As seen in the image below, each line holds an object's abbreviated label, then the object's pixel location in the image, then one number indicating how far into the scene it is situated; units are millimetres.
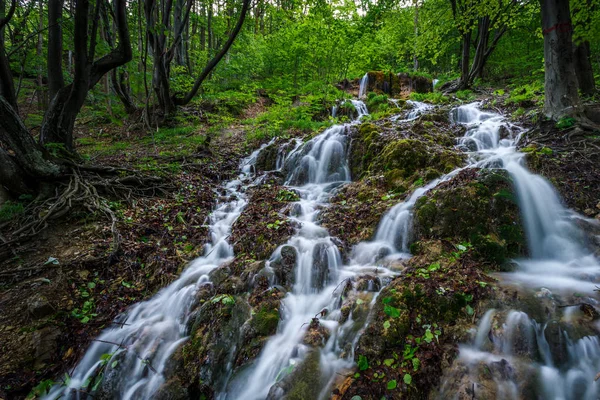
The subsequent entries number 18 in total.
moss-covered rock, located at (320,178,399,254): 4637
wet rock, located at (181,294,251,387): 3031
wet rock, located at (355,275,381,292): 3477
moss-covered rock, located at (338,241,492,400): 2385
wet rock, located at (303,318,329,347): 3053
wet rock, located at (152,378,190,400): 2881
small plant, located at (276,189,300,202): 6297
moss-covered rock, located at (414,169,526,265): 3615
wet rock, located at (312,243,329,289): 3992
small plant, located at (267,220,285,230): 4998
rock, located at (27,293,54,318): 3387
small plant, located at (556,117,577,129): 5375
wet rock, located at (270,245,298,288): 4012
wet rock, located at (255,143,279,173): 8289
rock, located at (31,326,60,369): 3139
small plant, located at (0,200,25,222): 4383
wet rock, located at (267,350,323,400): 2561
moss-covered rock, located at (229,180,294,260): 4586
